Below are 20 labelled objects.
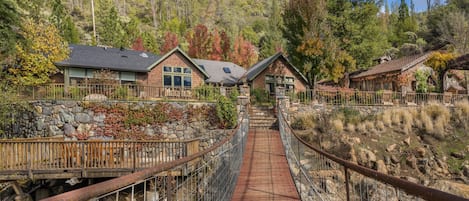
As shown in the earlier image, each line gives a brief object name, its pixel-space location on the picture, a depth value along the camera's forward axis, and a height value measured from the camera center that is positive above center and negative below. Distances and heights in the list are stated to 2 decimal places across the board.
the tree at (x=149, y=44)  38.35 +8.52
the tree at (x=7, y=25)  14.98 +4.59
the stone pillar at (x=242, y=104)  15.88 -0.26
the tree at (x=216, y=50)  37.88 +7.45
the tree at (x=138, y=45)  36.81 +8.17
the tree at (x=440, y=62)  20.17 +2.82
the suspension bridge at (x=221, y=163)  5.88 -2.15
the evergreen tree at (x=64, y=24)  34.16 +10.62
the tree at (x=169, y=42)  39.84 +9.16
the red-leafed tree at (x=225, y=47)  39.06 +8.05
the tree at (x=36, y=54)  16.98 +3.32
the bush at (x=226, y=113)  15.28 -0.78
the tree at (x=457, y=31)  29.12 +7.90
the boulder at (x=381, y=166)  12.10 -3.19
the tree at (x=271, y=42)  43.47 +10.08
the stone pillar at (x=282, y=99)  16.10 +0.03
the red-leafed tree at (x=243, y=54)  39.53 +7.15
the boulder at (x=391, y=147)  13.38 -2.55
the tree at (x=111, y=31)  38.22 +10.80
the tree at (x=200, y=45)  38.34 +8.25
